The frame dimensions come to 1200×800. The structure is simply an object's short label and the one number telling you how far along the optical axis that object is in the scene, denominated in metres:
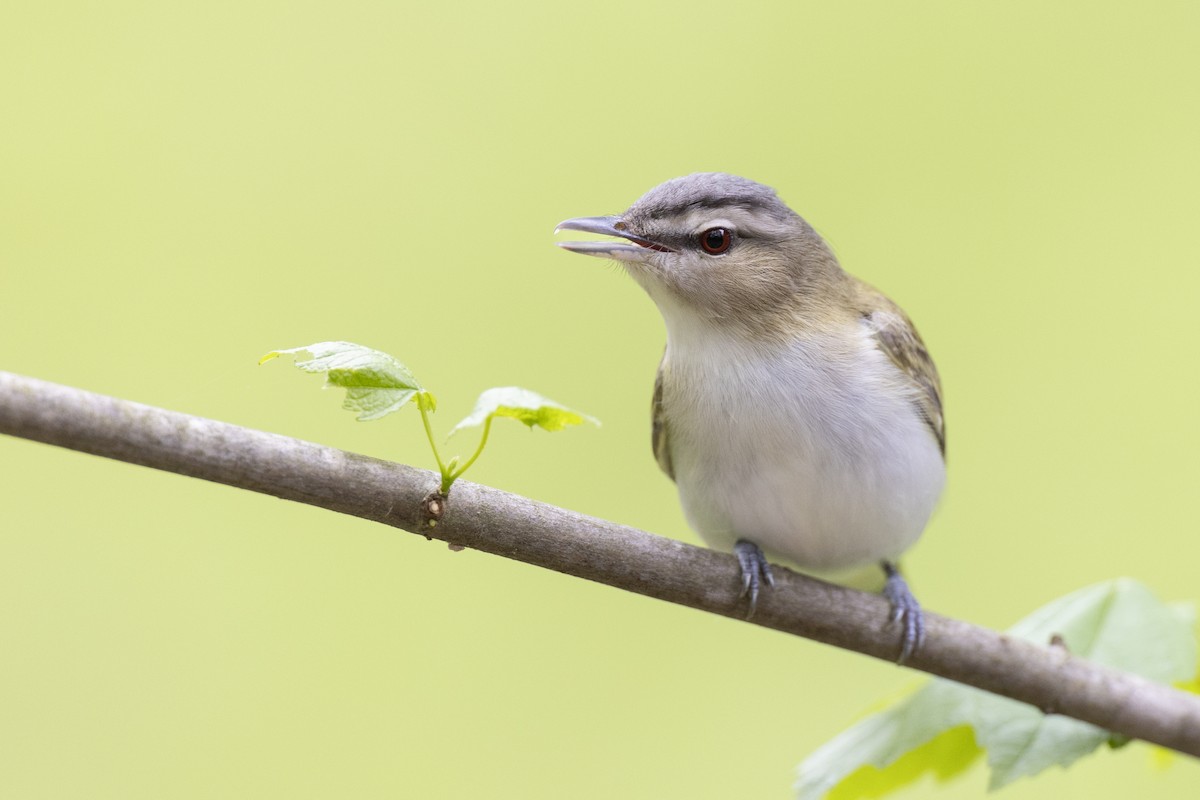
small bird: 3.15
